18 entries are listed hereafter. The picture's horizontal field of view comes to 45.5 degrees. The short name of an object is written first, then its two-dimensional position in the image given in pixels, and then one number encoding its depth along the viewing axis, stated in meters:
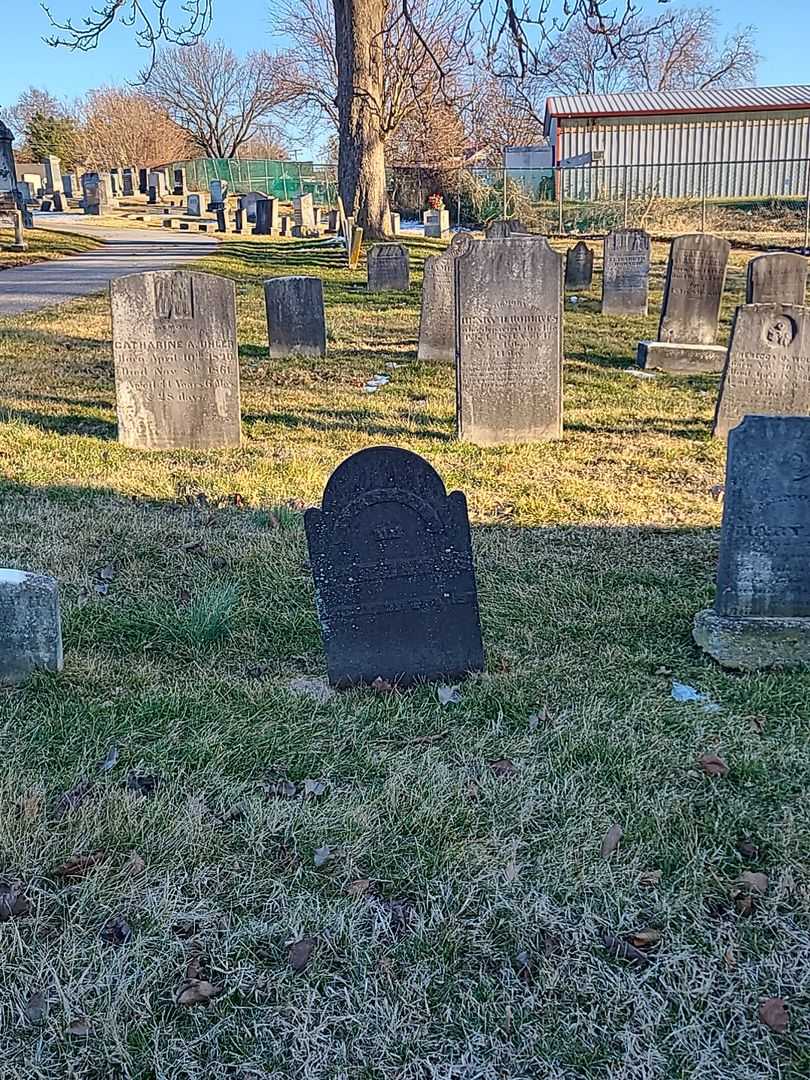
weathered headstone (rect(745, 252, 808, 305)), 11.52
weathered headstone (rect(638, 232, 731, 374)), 11.98
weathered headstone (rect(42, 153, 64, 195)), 47.16
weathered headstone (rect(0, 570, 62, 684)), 3.70
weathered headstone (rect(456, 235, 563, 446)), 7.40
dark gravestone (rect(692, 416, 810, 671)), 3.98
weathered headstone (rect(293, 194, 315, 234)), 37.47
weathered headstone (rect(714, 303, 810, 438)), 7.65
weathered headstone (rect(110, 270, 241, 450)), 7.21
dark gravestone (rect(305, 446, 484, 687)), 3.81
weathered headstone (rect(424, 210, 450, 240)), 33.47
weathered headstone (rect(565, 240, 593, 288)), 18.27
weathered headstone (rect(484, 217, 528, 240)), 16.83
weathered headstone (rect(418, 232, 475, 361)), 11.24
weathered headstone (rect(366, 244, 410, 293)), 17.95
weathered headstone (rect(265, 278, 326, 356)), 11.54
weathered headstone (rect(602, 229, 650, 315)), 15.18
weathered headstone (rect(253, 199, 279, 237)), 35.38
